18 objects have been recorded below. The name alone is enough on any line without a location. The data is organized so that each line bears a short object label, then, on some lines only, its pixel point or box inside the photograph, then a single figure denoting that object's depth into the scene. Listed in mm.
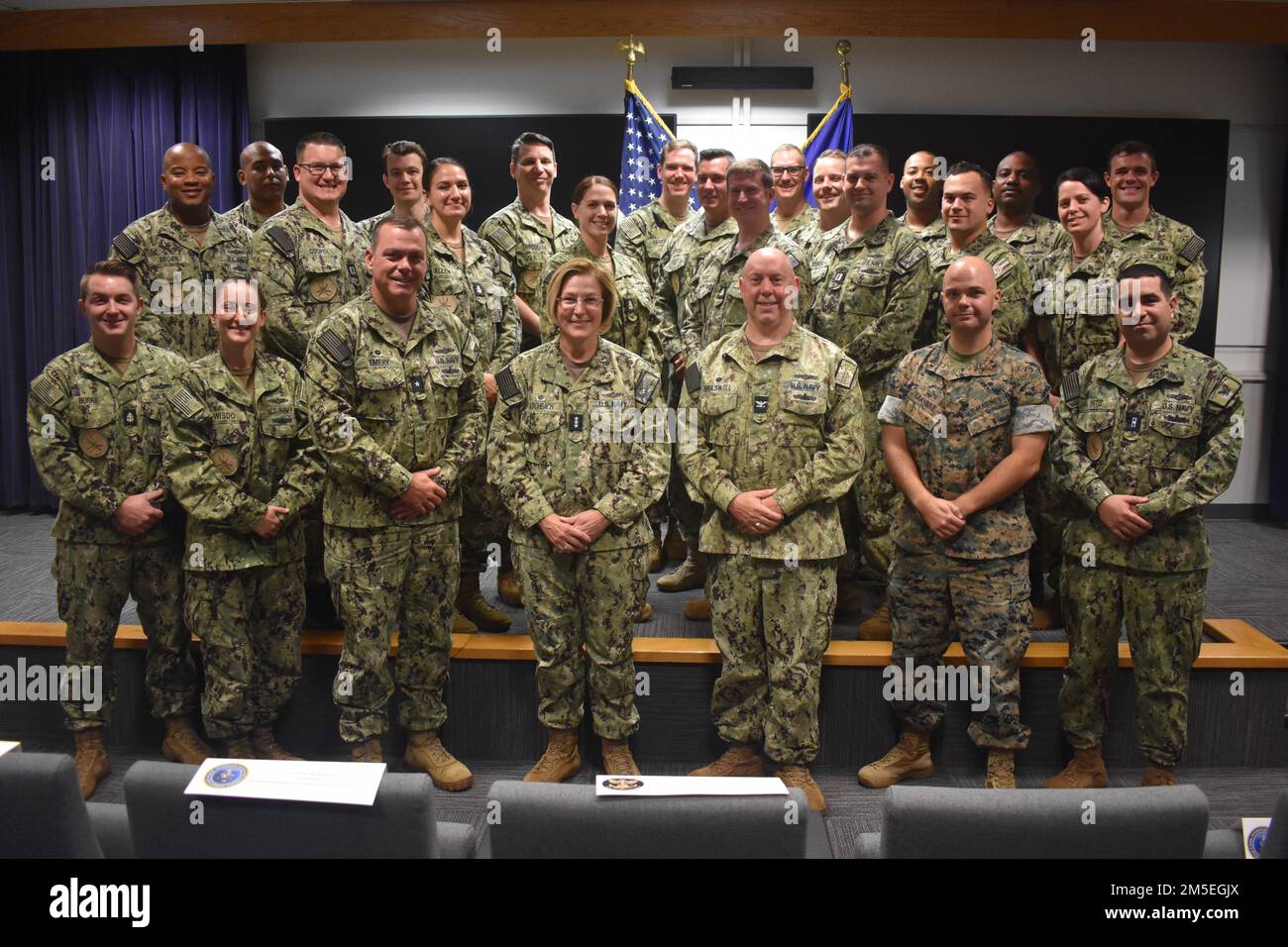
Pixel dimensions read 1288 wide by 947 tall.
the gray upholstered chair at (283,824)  1623
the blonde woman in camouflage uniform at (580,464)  3219
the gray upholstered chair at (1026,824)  1601
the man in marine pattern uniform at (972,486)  3188
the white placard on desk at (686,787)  1628
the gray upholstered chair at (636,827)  1584
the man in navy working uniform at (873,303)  3803
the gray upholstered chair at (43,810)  1636
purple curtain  6660
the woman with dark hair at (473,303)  3953
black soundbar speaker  6273
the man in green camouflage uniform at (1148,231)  3844
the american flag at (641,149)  5973
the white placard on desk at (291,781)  1623
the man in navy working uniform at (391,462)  3168
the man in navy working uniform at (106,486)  3334
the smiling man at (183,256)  3924
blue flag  6176
